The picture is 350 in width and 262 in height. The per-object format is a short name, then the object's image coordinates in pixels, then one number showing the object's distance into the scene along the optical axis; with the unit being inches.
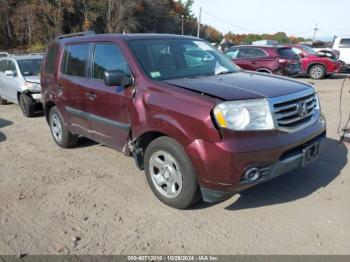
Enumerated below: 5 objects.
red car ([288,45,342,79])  668.7
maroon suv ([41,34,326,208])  130.6
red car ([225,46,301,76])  527.8
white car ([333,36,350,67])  797.9
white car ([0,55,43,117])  360.6
